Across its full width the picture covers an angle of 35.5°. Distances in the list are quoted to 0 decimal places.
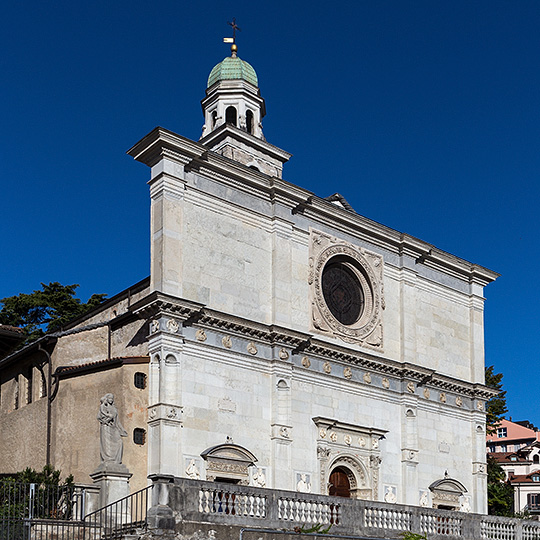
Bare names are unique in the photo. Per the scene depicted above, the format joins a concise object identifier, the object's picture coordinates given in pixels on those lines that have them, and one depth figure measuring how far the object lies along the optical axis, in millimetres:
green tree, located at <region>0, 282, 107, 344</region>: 44875
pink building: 61594
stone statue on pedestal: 20109
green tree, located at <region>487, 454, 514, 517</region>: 40781
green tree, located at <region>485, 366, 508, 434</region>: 44844
